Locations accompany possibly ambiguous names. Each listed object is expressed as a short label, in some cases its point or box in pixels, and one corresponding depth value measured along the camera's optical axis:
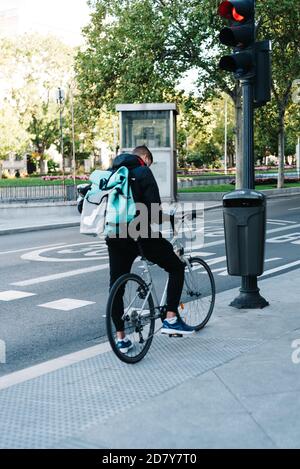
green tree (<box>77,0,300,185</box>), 30.09
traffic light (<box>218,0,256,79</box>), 6.61
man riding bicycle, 5.07
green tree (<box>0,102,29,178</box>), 50.19
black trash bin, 6.63
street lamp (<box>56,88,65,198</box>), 30.55
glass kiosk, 21.81
